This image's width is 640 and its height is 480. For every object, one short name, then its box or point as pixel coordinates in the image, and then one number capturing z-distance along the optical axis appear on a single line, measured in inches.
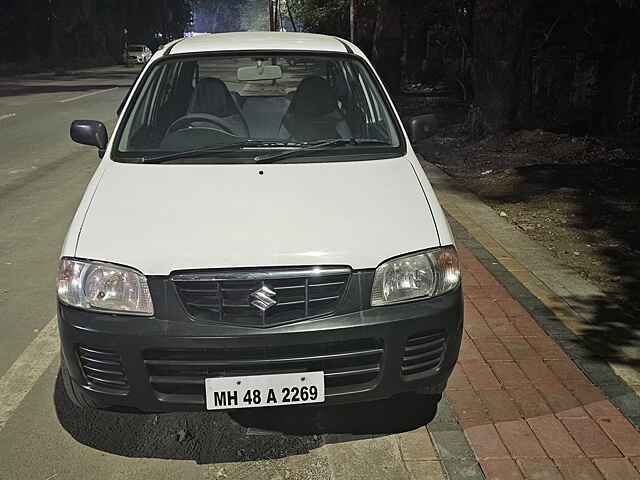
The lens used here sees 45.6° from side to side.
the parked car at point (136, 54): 2380.0
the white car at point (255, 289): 119.0
